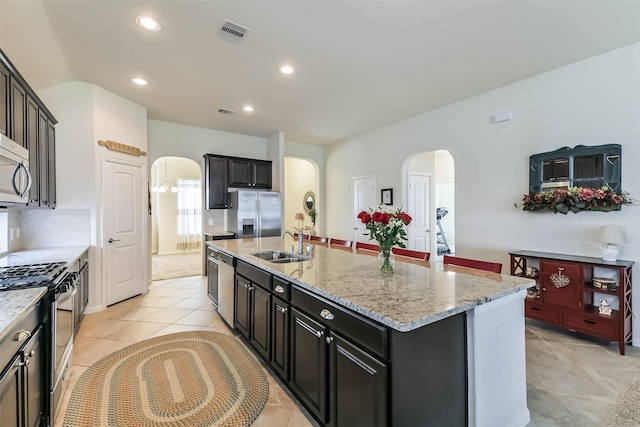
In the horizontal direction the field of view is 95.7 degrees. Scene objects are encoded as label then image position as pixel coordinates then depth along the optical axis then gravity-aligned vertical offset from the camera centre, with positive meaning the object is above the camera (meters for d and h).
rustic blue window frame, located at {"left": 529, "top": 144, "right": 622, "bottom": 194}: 2.99 +0.49
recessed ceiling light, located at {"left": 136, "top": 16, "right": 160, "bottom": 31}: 2.46 +1.65
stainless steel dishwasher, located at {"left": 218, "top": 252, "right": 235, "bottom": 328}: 3.06 -0.84
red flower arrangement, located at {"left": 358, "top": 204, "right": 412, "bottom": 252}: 1.92 -0.09
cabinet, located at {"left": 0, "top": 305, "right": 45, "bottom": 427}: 1.20 -0.77
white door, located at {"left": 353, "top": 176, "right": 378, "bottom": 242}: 5.98 +0.30
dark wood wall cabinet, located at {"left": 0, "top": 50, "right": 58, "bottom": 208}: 2.14 +0.76
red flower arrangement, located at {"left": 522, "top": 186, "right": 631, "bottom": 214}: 2.93 +0.12
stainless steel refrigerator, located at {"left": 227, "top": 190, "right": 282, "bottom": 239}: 5.45 -0.03
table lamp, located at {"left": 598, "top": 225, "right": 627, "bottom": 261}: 2.82 -0.28
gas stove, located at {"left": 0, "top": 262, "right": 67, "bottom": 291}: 1.70 -0.41
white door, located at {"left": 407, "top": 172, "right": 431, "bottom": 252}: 5.44 +0.01
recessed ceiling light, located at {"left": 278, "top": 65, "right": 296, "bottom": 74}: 3.31 +1.66
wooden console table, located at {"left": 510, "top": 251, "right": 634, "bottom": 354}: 2.75 -0.87
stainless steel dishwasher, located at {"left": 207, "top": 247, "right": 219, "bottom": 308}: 3.65 -0.82
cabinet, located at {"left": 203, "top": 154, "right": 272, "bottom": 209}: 5.50 +0.71
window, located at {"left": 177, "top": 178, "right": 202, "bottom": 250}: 9.02 -0.02
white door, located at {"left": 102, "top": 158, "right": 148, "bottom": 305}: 3.91 -0.23
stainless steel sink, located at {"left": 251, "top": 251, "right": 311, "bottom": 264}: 2.86 -0.46
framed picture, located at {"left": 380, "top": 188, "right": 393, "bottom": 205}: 5.54 +0.32
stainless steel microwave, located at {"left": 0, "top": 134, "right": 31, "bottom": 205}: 1.94 +0.29
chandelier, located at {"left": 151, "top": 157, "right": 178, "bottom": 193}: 8.13 +0.82
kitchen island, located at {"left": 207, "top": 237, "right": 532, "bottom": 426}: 1.27 -0.65
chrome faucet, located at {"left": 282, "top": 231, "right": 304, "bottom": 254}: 3.03 -0.31
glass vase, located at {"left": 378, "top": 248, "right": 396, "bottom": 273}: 2.03 -0.35
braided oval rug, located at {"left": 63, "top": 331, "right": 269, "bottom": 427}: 1.87 -1.32
